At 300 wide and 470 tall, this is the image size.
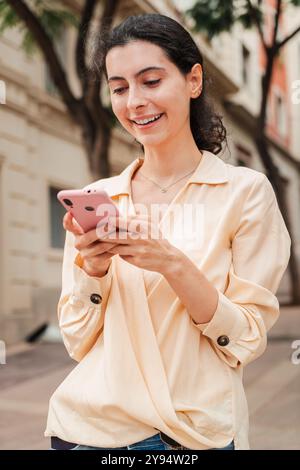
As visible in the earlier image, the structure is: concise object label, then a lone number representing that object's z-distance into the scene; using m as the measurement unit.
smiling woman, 1.82
